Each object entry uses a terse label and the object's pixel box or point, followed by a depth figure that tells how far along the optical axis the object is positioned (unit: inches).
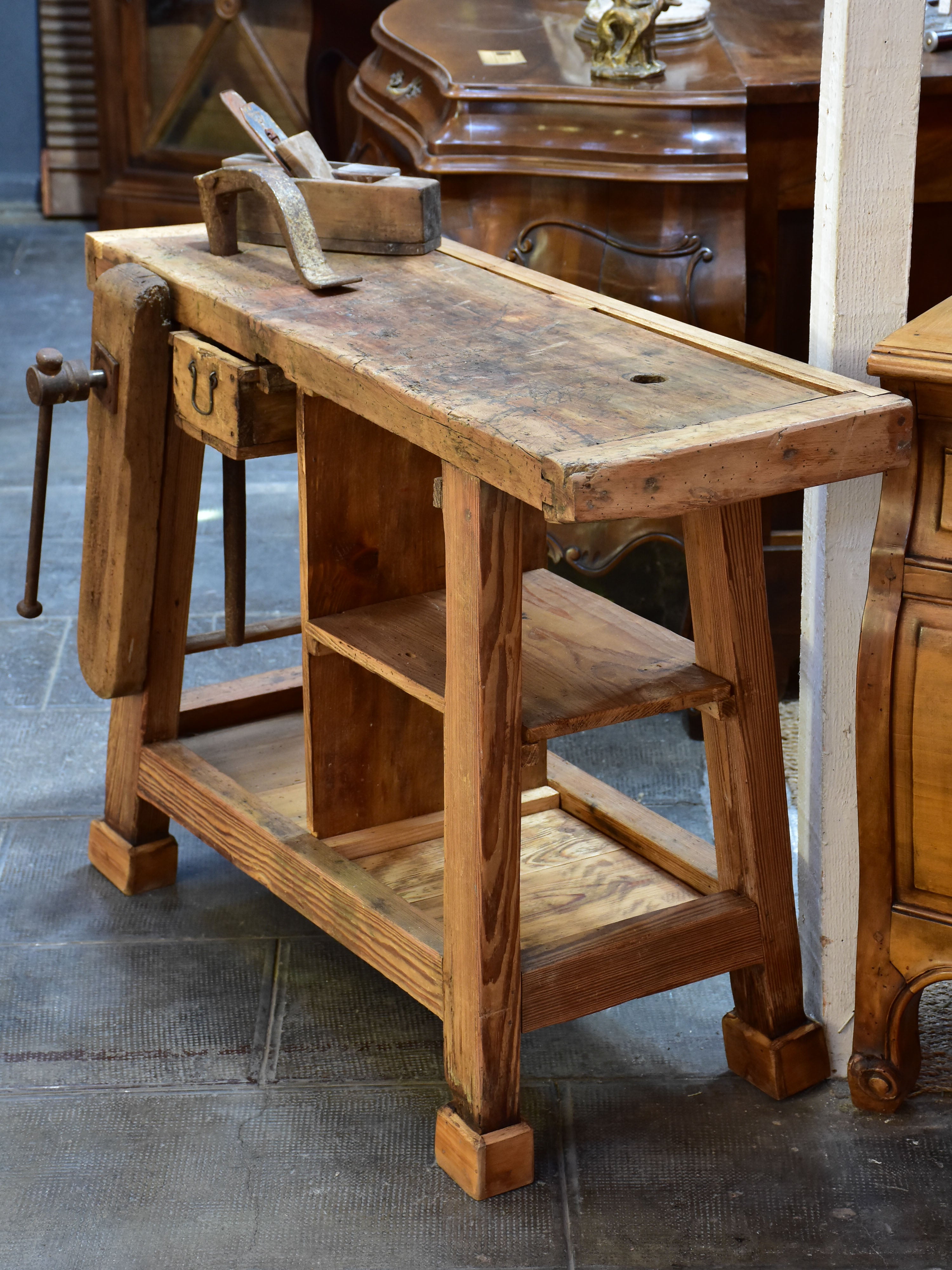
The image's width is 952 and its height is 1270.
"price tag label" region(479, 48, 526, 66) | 122.2
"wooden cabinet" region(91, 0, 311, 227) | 234.5
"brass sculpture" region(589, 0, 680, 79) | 116.6
